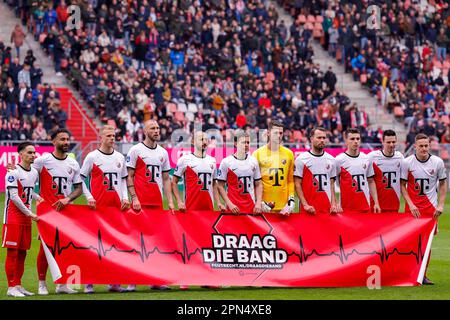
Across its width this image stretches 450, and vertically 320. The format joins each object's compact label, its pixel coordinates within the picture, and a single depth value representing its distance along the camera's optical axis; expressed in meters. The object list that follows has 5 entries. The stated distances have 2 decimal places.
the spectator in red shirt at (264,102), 38.59
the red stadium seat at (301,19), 44.12
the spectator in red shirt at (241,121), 37.12
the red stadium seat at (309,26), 43.86
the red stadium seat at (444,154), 36.88
